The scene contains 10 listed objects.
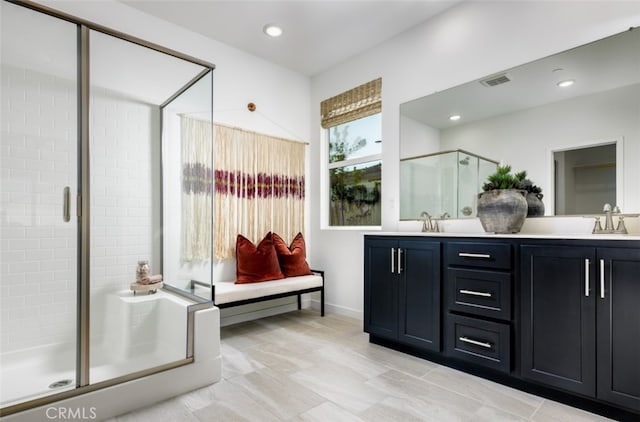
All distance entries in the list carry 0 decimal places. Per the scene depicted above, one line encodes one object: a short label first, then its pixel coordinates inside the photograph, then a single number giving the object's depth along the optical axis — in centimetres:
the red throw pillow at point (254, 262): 331
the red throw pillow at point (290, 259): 362
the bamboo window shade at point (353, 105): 352
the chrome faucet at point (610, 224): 201
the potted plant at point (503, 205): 227
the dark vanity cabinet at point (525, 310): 172
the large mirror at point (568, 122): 207
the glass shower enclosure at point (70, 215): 185
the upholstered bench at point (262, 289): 289
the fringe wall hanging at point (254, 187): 341
